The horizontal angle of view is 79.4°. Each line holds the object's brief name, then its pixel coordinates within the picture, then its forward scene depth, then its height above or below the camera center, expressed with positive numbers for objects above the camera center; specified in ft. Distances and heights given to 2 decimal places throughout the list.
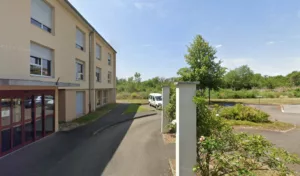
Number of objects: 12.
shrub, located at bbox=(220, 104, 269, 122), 44.45 -6.67
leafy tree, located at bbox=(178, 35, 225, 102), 83.97 +10.11
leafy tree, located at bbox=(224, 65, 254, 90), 190.90 +10.52
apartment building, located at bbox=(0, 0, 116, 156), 23.71 +4.37
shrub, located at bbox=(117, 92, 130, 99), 132.61 -4.92
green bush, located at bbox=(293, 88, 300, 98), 132.05 -4.13
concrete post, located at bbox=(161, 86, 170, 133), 34.07 -1.66
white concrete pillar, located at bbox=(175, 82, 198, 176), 14.01 -3.12
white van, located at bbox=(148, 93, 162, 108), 74.69 -5.29
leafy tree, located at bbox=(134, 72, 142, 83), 190.85 +12.18
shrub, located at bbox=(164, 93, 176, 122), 31.76 -3.60
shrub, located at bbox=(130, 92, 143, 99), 129.12 -5.42
